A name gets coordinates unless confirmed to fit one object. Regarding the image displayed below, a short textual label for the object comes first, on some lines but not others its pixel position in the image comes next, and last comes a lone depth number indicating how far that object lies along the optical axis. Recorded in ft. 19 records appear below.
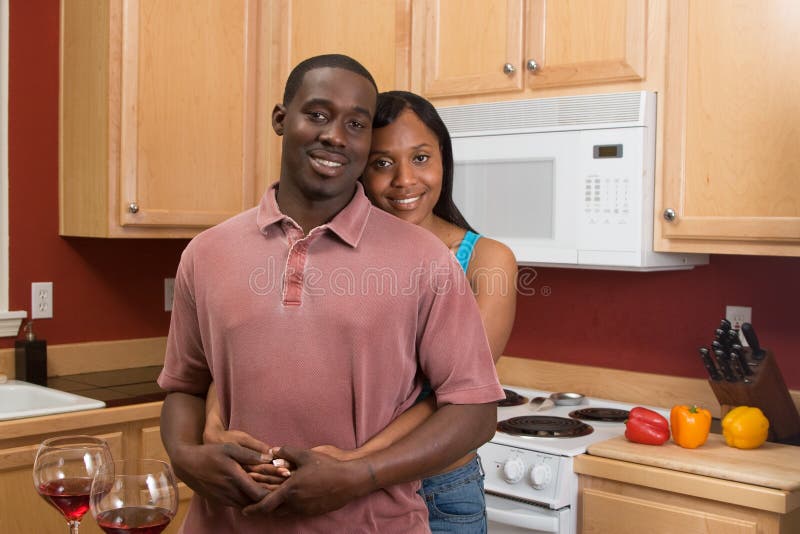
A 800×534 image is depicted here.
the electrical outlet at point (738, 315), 8.52
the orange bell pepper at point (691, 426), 7.22
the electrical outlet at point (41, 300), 9.65
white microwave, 7.79
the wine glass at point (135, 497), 3.19
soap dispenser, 9.21
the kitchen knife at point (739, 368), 7.57
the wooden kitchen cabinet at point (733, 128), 7.06
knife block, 7.53
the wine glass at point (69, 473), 3.43
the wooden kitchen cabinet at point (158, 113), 9.11
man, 3.65
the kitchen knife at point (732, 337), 7.47
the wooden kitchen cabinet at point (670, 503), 6.49
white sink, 8.36
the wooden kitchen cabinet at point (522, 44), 7.82
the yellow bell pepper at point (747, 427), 7.15
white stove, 7.26
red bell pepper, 7.33
